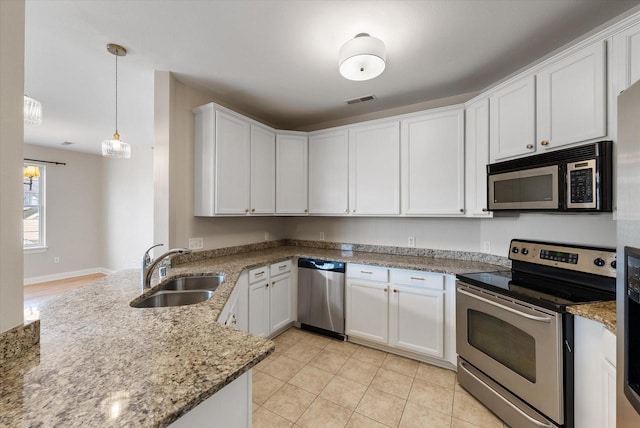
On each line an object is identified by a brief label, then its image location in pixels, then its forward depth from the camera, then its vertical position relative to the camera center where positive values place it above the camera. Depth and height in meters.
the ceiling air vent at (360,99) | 2.87 +1.29
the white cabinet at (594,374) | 1.23 -0.80
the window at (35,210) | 5.10 +0.08
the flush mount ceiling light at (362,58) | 1.70 +1.05
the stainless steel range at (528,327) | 1.46 -0.71
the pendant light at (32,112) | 1.94 +0.77
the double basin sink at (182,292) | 1.75 -0.58
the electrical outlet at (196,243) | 2.62 -0.30
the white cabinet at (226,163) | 2.55 +0.53
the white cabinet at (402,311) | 2.30 -0.92
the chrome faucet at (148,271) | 1.73 -0.38
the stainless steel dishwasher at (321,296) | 2.83 -0.91
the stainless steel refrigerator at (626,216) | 0.95 +0.00
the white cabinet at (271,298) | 2.56 -0.90
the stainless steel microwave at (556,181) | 1.50 +0.23
